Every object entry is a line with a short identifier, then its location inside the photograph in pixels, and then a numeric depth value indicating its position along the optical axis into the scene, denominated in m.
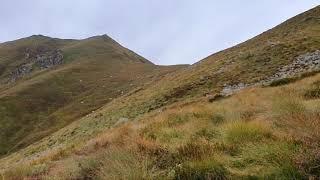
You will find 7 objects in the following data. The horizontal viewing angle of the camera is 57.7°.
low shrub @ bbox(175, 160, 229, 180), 4.81
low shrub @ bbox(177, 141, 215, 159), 5.31
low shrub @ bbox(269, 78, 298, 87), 16.02
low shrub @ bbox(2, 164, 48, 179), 6.69
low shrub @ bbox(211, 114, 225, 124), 8.03
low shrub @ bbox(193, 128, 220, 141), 6.44
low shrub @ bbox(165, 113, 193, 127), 8.75
